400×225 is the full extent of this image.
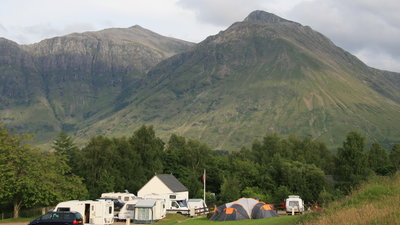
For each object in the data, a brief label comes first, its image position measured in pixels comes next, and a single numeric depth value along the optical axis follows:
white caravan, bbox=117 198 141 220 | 51.95
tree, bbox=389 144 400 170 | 117.54
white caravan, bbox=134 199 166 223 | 49.03
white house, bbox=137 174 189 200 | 72.50
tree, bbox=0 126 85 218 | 54.09
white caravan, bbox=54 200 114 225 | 42.19
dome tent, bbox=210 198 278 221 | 41.47
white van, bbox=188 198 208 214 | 58.23
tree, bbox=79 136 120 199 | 84.62
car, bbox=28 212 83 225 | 35.56
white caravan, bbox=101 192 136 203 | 61.91
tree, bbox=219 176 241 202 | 71.12
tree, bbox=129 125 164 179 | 92.81
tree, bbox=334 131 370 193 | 95.62
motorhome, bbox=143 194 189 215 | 60.10
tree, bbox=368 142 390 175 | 106.20
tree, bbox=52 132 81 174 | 91.72
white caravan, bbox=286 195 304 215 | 49.59
